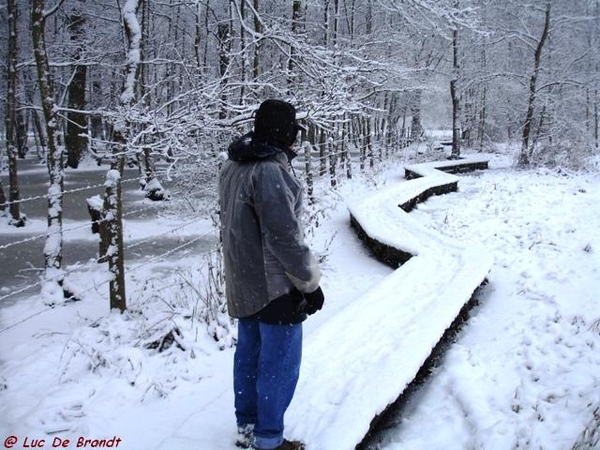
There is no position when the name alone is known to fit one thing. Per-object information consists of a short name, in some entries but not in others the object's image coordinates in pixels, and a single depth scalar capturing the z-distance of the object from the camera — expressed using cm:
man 222
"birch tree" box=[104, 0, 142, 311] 490
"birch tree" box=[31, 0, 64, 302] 622
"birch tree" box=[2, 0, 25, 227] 996
